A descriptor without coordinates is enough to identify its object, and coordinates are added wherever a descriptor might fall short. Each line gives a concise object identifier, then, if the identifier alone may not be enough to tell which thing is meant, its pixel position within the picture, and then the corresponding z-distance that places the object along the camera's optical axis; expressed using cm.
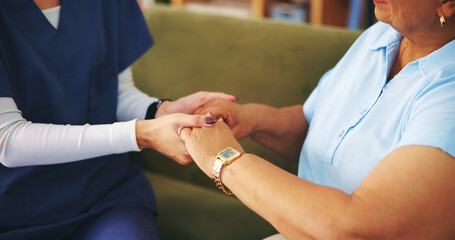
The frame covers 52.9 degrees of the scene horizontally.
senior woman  81
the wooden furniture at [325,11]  282
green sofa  149
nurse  105
